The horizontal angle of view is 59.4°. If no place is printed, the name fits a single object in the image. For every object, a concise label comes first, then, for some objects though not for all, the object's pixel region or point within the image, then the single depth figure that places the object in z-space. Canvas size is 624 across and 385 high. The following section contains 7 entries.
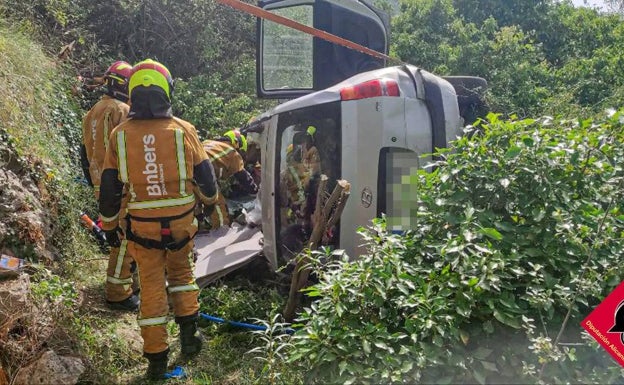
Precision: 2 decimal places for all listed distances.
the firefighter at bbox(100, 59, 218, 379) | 3.38
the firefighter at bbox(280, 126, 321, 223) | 4.27
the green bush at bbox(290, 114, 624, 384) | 2.31
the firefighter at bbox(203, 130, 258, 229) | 5.29
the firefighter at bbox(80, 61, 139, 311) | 4.24
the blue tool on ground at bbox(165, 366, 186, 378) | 3.37
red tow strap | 3.94
